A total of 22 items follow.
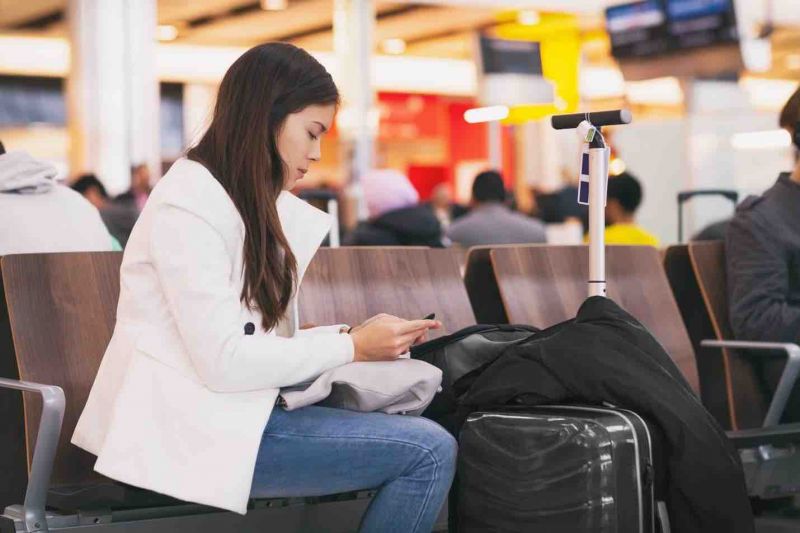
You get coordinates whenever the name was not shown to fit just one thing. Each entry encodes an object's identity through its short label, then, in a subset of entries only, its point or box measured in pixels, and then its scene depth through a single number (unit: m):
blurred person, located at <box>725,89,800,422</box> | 3.72
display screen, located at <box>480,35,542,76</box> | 13.76
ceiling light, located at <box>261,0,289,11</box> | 16.78
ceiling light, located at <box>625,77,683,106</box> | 23.67
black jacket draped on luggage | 2.42
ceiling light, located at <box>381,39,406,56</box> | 19.86
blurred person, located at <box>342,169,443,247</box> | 5.82
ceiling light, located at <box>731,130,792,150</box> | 9.59
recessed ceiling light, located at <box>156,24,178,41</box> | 18.42
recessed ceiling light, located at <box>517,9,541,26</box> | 16.03
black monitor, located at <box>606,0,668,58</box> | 12.58
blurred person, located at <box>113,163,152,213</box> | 10.30
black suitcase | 2.35
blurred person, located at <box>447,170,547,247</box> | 6.97
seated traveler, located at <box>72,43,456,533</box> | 2.20
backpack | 2.67
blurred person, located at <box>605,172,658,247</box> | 5.92
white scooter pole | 2.80
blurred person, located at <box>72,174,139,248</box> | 6.72
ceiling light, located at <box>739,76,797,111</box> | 24.98
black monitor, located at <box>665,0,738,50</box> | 11.82
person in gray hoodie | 3.33
